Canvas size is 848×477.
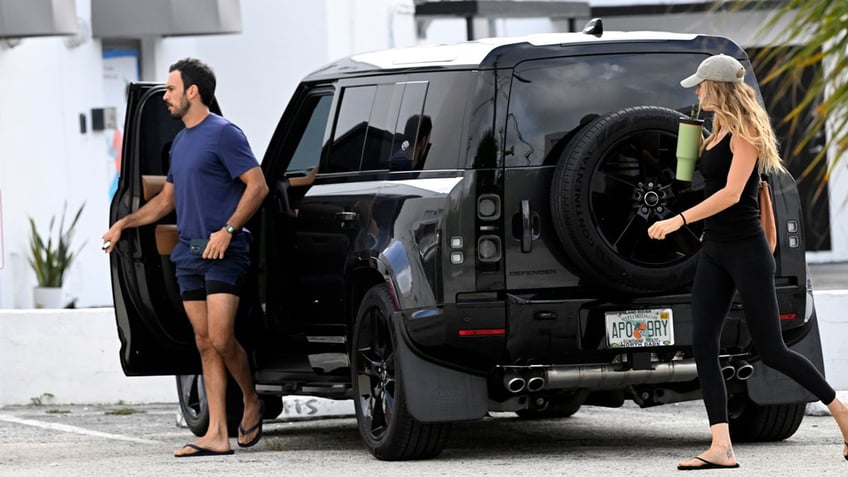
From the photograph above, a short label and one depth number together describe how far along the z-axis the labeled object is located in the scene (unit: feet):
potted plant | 98.22
